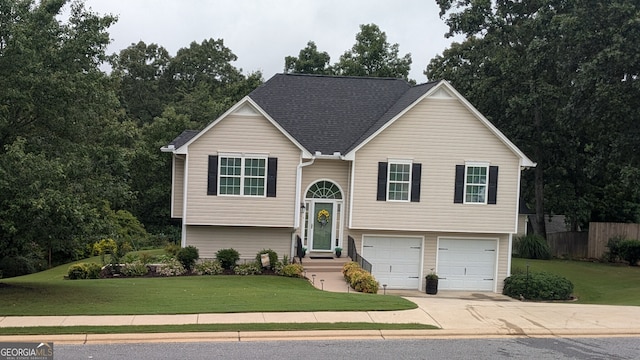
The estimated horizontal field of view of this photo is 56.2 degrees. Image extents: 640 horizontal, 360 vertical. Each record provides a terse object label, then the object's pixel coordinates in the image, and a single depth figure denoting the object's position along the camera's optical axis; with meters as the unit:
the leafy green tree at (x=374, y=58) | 47.97
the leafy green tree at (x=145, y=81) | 55.34
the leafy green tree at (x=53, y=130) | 12.73
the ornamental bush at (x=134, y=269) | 20.39
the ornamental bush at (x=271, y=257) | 21.11
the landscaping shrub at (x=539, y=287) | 21.46
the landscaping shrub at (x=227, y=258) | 21.17
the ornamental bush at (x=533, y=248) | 31.97
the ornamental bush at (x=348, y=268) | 19.97
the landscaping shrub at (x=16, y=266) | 25.27
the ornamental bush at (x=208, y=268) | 20.69
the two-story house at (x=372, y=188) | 21.91
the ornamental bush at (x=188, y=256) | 21.08
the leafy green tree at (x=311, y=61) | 48.41
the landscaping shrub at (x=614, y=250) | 31.43
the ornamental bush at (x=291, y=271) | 20.44
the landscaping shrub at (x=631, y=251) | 30.62
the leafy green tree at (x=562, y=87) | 24.70
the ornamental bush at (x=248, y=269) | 20.80
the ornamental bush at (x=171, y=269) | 20.69
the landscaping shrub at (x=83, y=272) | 20.05
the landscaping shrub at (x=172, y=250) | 22.45
